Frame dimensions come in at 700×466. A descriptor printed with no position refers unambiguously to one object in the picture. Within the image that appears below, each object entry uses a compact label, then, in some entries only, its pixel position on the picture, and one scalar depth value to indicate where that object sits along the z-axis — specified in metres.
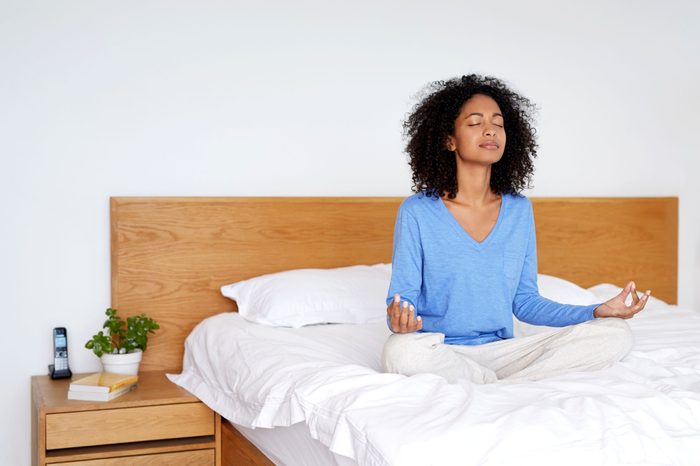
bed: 1.48
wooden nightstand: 2.43
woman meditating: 1.95
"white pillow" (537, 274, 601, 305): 2.91
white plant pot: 2.74
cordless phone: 2.79
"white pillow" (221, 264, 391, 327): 2.72
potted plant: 2.74
